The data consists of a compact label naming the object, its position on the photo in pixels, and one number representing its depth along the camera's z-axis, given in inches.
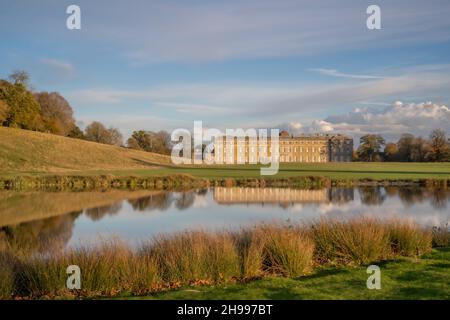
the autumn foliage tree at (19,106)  2930.6
